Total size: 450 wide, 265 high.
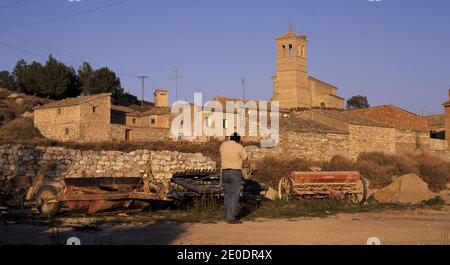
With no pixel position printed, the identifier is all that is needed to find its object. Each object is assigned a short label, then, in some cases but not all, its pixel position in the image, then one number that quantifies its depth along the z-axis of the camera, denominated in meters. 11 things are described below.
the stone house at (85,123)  46.22
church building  78.31
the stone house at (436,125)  66.81
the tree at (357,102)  109.82
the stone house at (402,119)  54.97
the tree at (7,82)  66.62
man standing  11.16
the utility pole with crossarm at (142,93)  75.62
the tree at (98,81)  66.88
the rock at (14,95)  58.38
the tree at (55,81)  62.25
